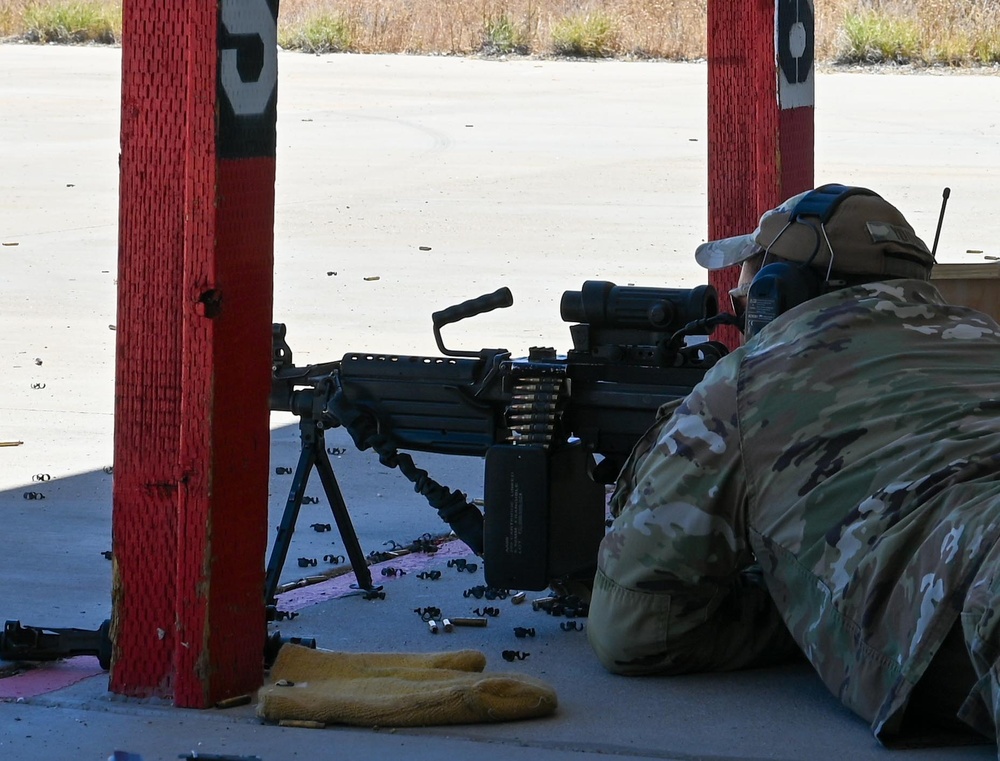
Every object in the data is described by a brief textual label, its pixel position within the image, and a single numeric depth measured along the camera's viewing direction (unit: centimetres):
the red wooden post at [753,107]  1052
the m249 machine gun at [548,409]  776
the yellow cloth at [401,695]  648
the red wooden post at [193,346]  646
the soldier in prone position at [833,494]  606
